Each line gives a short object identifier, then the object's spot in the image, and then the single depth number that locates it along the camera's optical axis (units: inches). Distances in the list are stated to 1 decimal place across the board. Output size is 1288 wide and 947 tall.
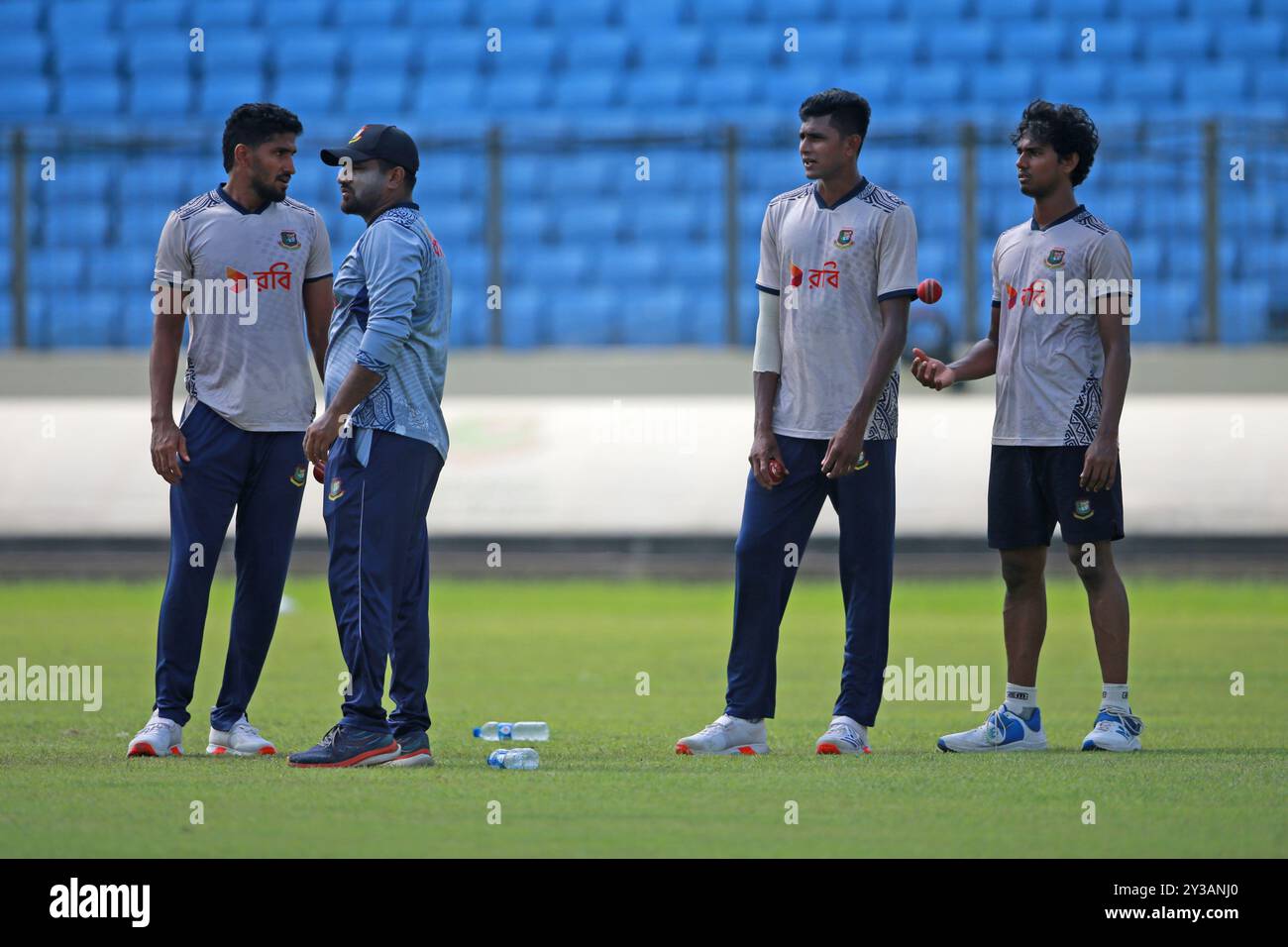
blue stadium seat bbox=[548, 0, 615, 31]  764.0
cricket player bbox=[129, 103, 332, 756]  247.6
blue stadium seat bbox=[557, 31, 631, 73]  751.1
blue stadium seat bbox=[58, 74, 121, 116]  757.9
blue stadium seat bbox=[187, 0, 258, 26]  778.8
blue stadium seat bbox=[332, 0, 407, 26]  775.1
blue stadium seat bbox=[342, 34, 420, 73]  759.7
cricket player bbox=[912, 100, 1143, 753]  248.7
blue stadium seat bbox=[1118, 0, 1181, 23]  725.3
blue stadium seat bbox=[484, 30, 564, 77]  753.0
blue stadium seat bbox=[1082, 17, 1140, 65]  713.6
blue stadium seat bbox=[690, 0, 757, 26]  756.0
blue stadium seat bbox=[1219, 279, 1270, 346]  595.8
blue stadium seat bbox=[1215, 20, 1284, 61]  709.9
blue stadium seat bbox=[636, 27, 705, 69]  747.4
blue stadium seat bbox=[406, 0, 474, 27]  772.6
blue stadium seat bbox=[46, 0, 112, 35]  776.9
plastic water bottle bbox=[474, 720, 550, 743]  259.0
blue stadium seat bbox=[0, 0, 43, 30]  777.6
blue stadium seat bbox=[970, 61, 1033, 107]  709.9
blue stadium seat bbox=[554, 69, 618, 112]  741.9
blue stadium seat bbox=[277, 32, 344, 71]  760.3
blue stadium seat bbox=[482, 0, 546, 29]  767.1
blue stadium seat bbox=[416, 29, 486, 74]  757.3
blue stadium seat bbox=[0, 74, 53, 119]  759.1
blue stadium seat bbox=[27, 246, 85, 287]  635.5
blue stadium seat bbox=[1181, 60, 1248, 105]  701.3
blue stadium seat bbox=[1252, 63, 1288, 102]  701.3
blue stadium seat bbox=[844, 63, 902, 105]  718.5
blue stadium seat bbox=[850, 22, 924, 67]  729.0
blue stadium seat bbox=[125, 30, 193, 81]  761.0
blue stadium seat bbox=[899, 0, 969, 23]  739.4
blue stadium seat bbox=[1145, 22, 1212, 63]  713.6
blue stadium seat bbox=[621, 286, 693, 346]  626.5
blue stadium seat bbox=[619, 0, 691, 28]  759.1
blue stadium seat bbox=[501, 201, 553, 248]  633.6
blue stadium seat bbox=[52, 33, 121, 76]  764.6
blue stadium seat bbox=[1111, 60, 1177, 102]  706.2
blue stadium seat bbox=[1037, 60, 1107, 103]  702.5
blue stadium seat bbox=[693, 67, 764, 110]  731.4
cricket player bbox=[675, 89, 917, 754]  249.6
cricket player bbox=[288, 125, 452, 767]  229.1
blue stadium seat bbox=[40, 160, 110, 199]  637.9
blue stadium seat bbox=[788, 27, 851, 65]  730.2
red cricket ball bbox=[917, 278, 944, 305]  244.5
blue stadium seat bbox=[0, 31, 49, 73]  767.1
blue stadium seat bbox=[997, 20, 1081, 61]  717.9
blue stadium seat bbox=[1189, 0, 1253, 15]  721.0
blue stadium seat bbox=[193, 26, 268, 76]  762.2
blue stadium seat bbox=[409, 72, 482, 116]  744.3
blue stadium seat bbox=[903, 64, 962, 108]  719.1
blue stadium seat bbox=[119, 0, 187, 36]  776.9
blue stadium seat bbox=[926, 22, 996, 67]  726.5
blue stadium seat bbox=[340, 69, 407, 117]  744.3
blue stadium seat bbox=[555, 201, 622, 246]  650.2
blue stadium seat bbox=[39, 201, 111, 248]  642.2
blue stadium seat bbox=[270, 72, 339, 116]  747.4
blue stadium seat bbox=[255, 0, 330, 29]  776.9
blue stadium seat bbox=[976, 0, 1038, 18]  732.7
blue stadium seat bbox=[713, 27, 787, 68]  740.6
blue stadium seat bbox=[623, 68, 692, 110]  737.0
